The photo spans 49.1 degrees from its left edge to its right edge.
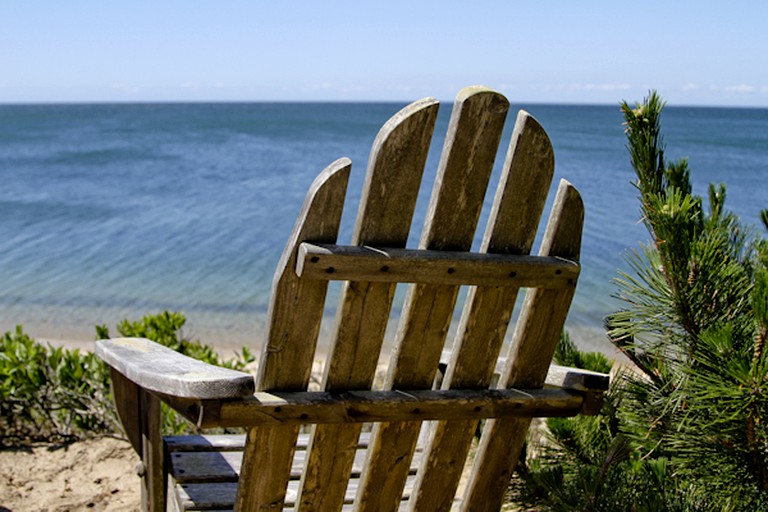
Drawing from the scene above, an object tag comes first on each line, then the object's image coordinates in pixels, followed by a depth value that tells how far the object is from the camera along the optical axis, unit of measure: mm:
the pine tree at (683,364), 2012
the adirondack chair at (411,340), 1917
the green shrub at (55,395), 4383
